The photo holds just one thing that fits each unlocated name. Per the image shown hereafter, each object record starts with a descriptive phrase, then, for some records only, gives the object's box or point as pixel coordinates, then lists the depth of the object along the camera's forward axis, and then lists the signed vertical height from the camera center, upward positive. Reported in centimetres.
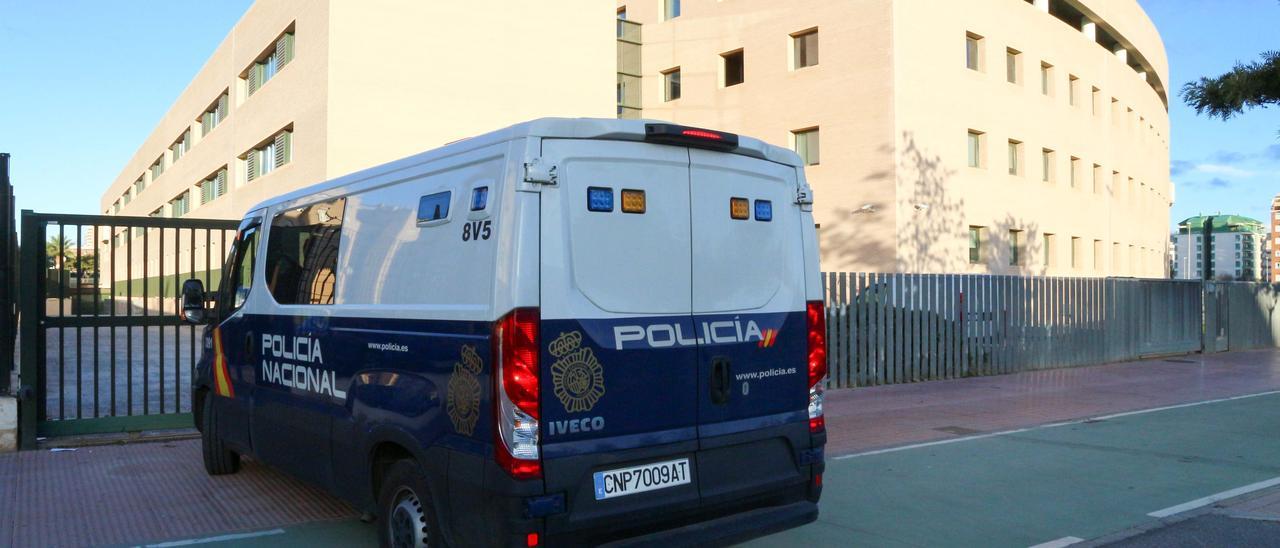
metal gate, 834 -13
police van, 410 -25
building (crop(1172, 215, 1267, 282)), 14430 +611
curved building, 2484 +500
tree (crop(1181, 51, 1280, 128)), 1258 +253
